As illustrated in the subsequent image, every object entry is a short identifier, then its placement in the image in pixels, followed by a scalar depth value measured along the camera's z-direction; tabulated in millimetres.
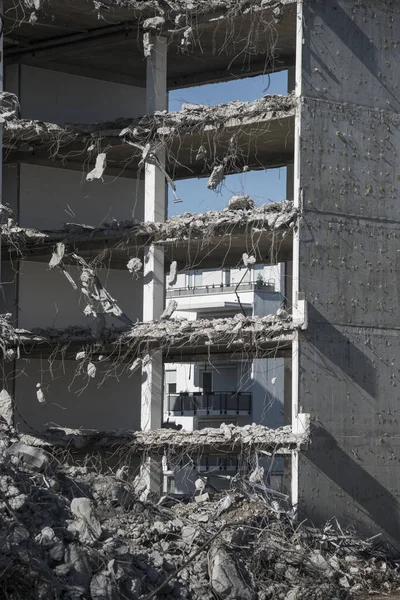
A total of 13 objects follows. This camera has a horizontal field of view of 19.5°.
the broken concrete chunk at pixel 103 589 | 17156
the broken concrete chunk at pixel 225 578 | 19453
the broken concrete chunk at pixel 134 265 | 28219
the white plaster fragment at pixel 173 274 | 27630
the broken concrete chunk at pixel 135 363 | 27997
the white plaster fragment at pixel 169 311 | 27825
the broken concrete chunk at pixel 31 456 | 21125
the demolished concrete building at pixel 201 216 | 26239
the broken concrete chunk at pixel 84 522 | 18672
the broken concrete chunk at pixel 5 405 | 27578
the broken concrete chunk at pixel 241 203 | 27125
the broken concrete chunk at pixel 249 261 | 26906
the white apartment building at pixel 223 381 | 51344
